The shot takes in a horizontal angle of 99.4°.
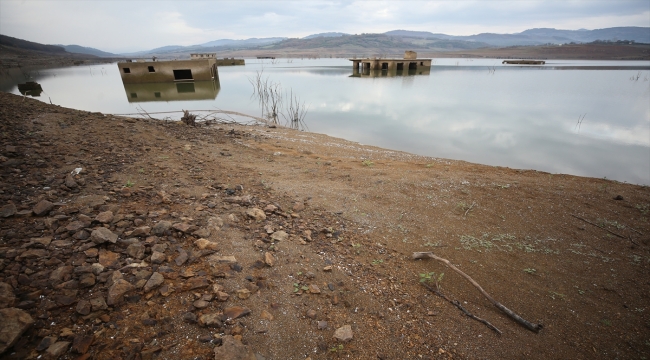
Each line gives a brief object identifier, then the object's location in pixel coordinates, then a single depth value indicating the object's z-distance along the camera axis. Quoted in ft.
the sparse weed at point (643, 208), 16.99
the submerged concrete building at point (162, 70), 79.77
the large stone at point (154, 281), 8.04
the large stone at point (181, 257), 9.25
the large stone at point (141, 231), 9.86
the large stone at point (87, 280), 7.53
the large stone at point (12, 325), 5.77
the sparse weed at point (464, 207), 16.77
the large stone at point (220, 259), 9.69
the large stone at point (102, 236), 8.99
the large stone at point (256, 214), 13.03
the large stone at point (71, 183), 12.09
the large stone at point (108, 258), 8.36
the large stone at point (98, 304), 7.13
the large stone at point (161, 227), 10.19
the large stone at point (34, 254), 7.91
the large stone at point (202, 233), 10.71
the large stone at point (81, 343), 6.23
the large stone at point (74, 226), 9.30
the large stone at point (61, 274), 7.45
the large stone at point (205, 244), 10.21
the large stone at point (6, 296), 6.48
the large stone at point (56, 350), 5.98
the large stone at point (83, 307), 6.92
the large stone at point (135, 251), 8.95
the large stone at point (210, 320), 7.59
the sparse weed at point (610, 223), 15.52
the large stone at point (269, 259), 10.33
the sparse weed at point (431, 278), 11.07
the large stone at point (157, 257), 8.93
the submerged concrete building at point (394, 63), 140.77
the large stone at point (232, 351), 6.87
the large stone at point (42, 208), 9.83
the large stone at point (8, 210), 9.36
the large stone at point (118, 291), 7.42
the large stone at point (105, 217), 9.97
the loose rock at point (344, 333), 8.27
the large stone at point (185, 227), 10.59
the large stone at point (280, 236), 11.93
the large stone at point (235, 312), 8.09
